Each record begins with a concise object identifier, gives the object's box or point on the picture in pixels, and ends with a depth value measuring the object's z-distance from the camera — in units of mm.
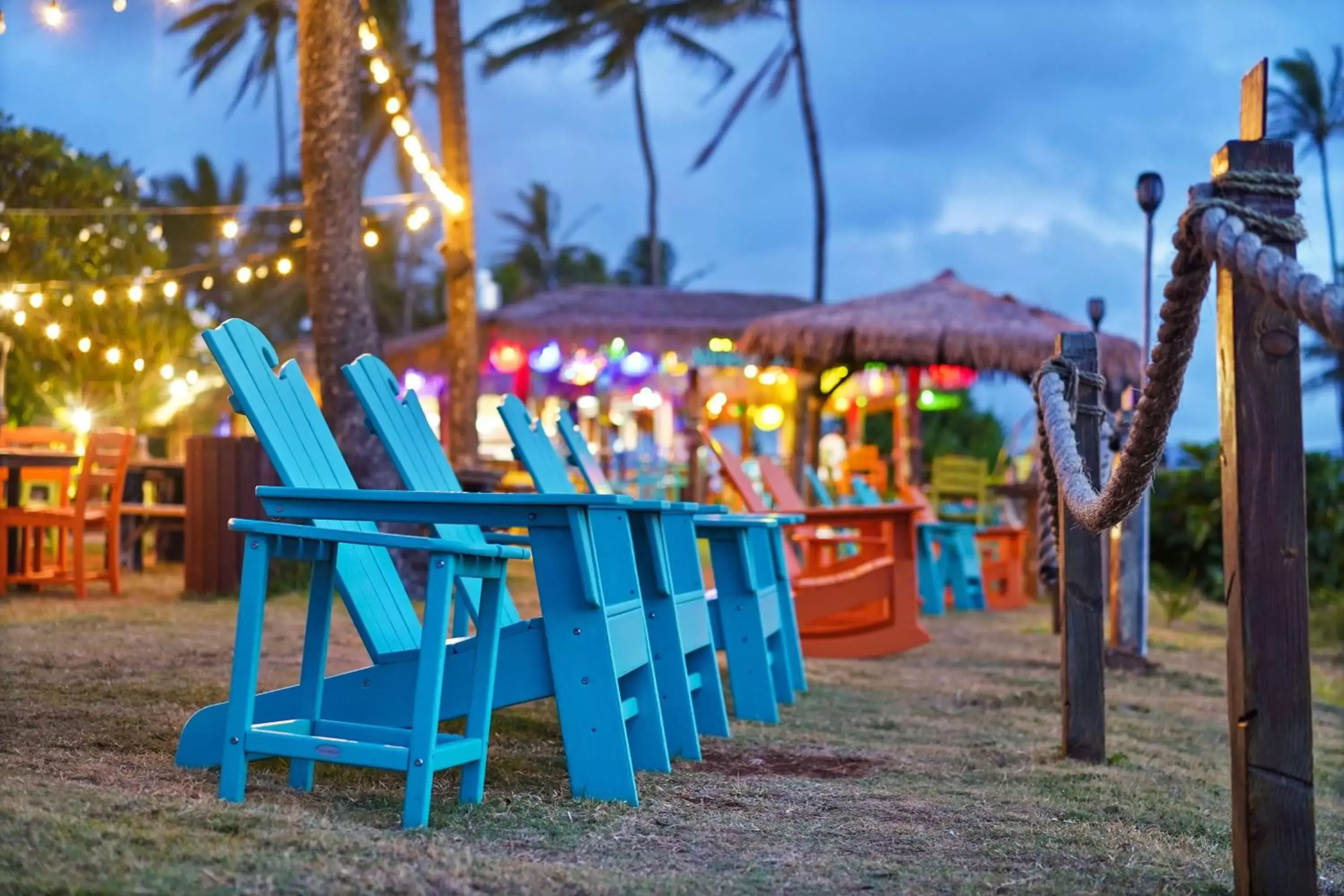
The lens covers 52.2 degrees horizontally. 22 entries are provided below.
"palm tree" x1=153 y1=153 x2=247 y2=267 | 38969
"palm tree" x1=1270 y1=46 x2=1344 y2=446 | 45375
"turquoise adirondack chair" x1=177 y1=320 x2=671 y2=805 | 2879
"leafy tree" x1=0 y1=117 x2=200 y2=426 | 17734
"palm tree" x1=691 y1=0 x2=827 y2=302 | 22219
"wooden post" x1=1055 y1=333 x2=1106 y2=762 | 3979
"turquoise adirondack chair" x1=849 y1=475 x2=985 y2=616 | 10000
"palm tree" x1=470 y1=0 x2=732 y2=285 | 25516
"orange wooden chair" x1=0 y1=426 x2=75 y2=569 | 8578
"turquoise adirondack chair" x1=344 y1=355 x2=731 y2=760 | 3641
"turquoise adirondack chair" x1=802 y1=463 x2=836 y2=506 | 9125
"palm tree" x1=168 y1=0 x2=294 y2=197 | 23641
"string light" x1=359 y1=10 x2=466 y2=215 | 10734
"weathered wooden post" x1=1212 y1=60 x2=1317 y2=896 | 2248
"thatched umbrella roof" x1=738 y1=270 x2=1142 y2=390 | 12977
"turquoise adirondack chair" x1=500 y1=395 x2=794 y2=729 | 3689
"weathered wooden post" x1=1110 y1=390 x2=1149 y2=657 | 6906
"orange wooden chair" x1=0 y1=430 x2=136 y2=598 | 7684
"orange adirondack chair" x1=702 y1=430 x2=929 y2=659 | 6480
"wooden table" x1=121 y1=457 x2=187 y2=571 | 9945
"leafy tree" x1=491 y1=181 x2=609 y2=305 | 45344
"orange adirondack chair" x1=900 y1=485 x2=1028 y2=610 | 10820
